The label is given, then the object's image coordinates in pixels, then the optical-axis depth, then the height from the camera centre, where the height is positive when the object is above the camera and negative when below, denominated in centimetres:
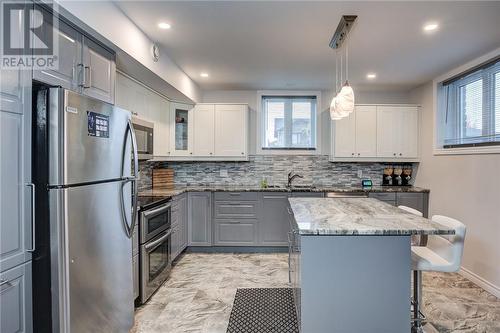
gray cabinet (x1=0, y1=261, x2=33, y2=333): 135 -70
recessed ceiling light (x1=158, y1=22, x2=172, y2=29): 247 +122
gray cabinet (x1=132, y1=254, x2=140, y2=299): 249 -100
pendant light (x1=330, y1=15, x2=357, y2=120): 233 +57
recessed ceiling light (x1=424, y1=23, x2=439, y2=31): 245 +121
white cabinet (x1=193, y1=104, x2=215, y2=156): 452 +49
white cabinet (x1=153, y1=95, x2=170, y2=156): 398 +50
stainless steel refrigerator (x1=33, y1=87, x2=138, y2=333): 157 -31
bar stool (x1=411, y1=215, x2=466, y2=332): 200 -72
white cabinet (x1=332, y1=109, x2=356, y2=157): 454 +43
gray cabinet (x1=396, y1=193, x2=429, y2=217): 419 -57
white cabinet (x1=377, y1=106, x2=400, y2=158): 453 +49
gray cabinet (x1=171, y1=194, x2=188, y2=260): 356 -85
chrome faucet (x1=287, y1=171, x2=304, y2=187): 459 -23
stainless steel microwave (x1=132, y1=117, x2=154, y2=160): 309 +29
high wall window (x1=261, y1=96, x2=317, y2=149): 489 +72
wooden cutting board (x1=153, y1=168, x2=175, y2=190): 436 -27
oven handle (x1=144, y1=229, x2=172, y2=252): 269 -82
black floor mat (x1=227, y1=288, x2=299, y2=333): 234 -137
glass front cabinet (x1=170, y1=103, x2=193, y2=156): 445 +52
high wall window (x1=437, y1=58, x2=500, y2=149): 314 +69
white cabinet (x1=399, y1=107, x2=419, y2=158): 450 +50
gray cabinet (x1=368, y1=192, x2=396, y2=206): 418 -50
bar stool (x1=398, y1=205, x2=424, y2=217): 246 -43
